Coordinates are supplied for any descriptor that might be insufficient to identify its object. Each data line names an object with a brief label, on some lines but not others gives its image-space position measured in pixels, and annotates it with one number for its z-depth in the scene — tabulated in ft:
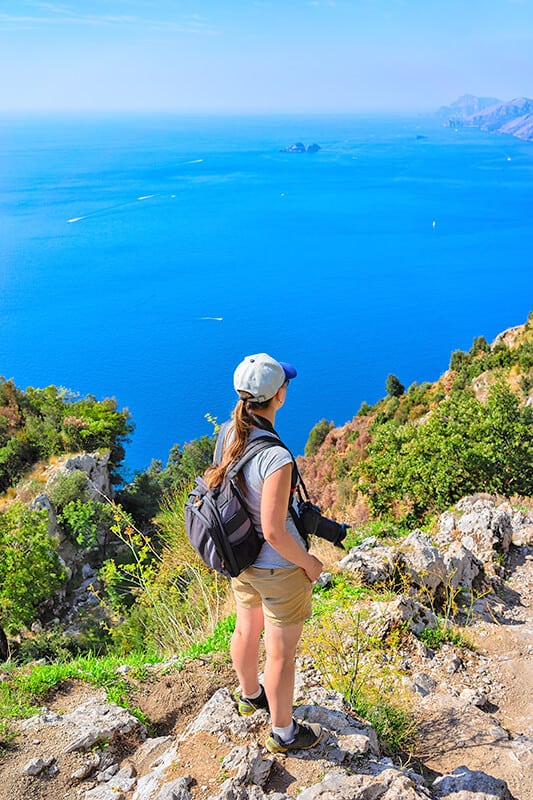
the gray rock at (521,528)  19.62
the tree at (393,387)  114.01
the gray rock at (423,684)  11.99
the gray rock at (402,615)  13.29
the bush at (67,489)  52.90
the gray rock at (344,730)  8.66
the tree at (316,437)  108.99
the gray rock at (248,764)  7.99
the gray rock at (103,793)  8.58
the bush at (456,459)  28.43
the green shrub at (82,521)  50.19
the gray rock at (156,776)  8.26
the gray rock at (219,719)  9.00
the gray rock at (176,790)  7.85
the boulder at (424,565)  15.58
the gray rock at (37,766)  9.12
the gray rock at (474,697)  12.04
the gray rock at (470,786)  8.38
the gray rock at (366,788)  7.62
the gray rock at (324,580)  15.93
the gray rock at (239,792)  7.73
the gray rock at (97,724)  9.76
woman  7.37
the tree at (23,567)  32.96
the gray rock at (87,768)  9.19
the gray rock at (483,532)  18.49
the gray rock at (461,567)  16.05
